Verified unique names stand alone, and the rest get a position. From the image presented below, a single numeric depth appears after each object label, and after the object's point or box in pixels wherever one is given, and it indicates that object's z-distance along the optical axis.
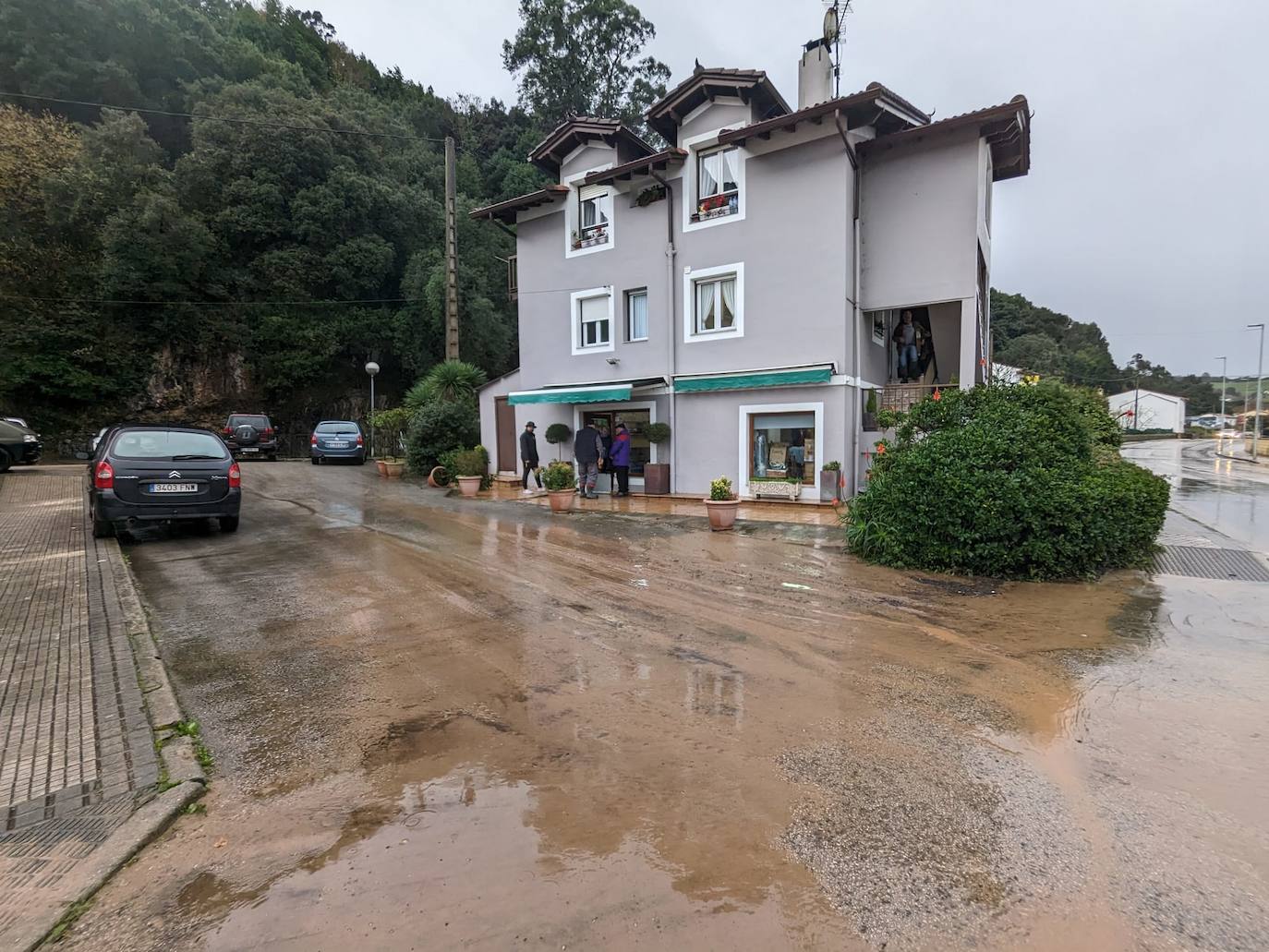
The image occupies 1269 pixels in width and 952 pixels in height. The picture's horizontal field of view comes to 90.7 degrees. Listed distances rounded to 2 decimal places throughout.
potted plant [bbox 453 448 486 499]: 15.23
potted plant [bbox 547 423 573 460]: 16.62
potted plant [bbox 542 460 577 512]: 12.76
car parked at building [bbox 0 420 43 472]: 16.56
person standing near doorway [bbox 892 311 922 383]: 15.05
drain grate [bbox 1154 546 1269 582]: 7.69
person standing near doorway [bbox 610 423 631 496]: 14.93
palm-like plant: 19.22
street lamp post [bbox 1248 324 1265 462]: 37.91
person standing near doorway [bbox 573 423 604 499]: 14.81
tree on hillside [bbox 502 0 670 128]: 42.62
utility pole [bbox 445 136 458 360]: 19.50
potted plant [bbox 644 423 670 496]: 15.09
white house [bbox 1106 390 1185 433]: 74.00
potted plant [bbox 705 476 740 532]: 10.62
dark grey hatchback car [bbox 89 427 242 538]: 8.34
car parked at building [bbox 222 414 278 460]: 23.23
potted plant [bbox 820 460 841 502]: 13.09
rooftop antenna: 14.30
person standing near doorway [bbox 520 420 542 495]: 15.76
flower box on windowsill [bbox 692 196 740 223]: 14.46
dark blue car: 21.48
